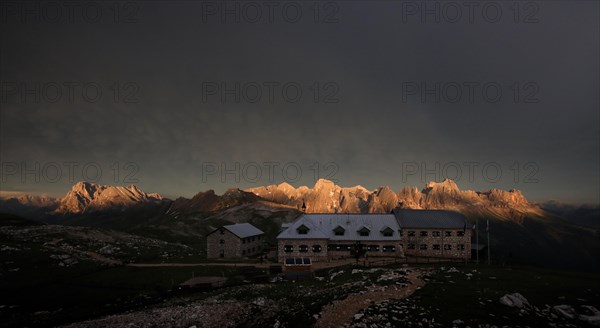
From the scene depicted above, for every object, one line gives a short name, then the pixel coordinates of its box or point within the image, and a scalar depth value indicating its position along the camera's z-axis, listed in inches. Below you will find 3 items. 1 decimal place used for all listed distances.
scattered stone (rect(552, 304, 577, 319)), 1155.0
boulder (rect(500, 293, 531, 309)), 1211.5
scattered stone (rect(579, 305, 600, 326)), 1102.4
